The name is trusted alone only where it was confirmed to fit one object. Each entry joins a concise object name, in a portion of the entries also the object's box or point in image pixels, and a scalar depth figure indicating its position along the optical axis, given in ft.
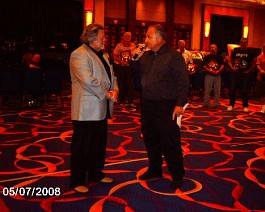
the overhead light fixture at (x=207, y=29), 54.03
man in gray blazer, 10.04
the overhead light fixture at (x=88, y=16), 44.91
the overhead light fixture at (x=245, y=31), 58.49
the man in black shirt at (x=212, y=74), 27.68
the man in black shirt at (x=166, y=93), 10.82
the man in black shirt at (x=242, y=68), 26.32
